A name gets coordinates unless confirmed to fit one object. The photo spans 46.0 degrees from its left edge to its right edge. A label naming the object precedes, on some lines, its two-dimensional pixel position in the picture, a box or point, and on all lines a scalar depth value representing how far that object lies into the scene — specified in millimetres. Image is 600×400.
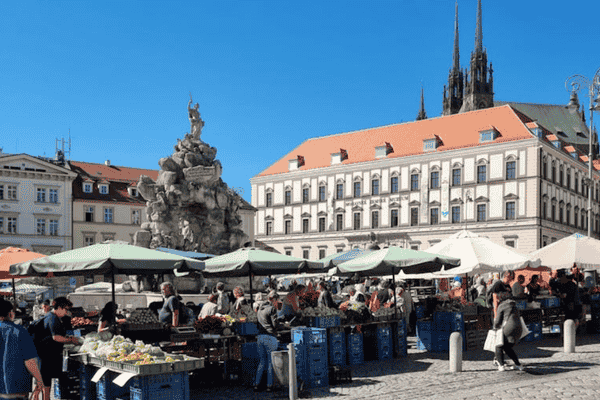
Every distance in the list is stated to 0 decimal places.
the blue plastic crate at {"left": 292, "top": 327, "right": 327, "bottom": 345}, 10648
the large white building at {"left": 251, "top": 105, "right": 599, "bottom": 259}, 57312
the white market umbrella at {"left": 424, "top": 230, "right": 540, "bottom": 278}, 16906
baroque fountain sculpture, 25719
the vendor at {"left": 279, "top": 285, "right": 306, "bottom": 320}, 13023
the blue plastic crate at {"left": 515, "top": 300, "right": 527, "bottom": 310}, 16609
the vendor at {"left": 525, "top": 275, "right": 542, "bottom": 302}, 17492
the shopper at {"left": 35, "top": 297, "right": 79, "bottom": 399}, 8500
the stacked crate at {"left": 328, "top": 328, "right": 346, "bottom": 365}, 12234
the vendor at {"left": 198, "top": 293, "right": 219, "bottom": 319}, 13555
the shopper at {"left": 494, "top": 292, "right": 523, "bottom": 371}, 11422
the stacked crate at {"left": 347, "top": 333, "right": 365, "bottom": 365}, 12961
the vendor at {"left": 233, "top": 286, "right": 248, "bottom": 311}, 13883
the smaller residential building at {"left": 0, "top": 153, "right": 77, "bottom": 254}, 55656
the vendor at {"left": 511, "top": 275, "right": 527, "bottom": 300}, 17141
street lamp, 20391
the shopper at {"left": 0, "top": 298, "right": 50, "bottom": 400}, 5883
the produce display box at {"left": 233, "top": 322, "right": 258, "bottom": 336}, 11492
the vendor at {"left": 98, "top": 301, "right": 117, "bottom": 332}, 10062
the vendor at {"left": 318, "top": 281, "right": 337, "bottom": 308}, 16922
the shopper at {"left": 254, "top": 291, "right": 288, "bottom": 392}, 10250
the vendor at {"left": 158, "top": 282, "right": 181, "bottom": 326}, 12750
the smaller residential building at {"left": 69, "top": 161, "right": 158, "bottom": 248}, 59188
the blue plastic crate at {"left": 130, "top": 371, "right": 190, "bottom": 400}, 7789
